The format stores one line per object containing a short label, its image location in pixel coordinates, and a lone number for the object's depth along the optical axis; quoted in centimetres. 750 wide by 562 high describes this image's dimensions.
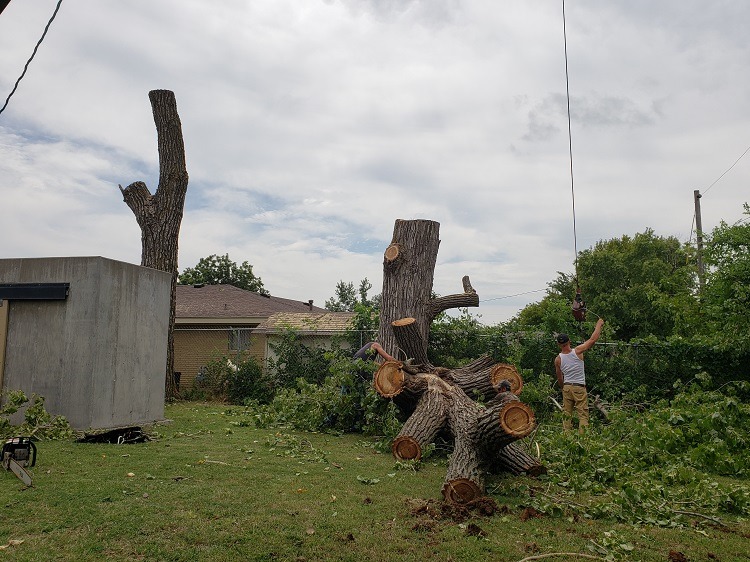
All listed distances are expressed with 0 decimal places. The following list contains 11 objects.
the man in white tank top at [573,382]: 977
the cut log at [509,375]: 1007
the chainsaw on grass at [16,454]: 632
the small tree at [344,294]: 5053
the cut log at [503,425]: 613
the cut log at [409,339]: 1032
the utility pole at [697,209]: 2341
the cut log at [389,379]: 903
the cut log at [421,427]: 773
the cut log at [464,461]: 565
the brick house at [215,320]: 2118
